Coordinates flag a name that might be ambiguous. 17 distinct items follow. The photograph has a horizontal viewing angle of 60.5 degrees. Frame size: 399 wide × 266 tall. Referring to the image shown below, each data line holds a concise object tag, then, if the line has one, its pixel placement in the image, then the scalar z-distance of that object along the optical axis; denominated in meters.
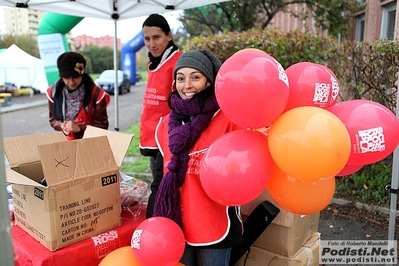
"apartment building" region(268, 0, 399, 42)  6.04
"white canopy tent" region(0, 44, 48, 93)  11.00
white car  17.96
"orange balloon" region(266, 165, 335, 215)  1.37
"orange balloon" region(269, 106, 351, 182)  1.17
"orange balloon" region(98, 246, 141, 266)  1.55
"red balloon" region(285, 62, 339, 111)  1.39
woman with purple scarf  1.65
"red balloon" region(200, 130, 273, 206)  1.30
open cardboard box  1.61
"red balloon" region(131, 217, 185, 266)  1.45
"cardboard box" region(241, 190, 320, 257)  2.11
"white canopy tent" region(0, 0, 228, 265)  3.41
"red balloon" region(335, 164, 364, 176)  1.50
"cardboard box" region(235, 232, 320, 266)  2.14
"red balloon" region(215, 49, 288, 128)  1.26
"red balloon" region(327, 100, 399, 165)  1.34
